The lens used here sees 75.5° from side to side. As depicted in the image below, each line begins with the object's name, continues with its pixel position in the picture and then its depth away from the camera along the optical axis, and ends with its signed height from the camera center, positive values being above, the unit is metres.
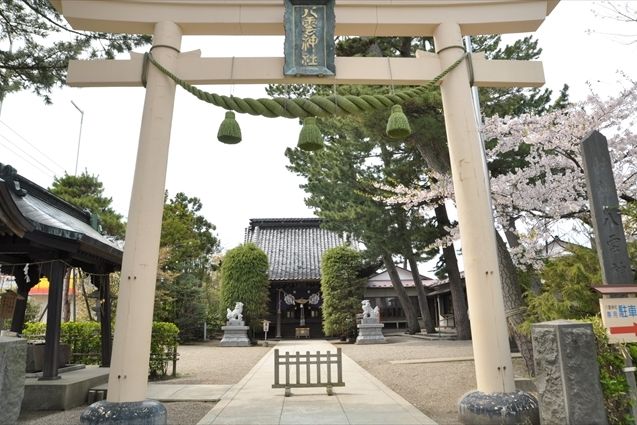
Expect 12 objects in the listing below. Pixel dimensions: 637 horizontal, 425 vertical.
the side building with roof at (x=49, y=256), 6.59 +1.16
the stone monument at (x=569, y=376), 3.92 -0.60
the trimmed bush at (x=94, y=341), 9.60 -0.50
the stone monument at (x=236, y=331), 19.88 -0.61
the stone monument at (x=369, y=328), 19.58 -0.57
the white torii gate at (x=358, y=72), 4.75 +3.09
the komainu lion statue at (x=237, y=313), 20.44 +0.24
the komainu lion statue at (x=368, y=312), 20.05 +0.20
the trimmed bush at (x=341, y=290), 20.44 +1.28
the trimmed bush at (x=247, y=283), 21.30 +1.78
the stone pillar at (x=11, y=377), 3.13 -0.42
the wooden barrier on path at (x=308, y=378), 7.28 -1.06
